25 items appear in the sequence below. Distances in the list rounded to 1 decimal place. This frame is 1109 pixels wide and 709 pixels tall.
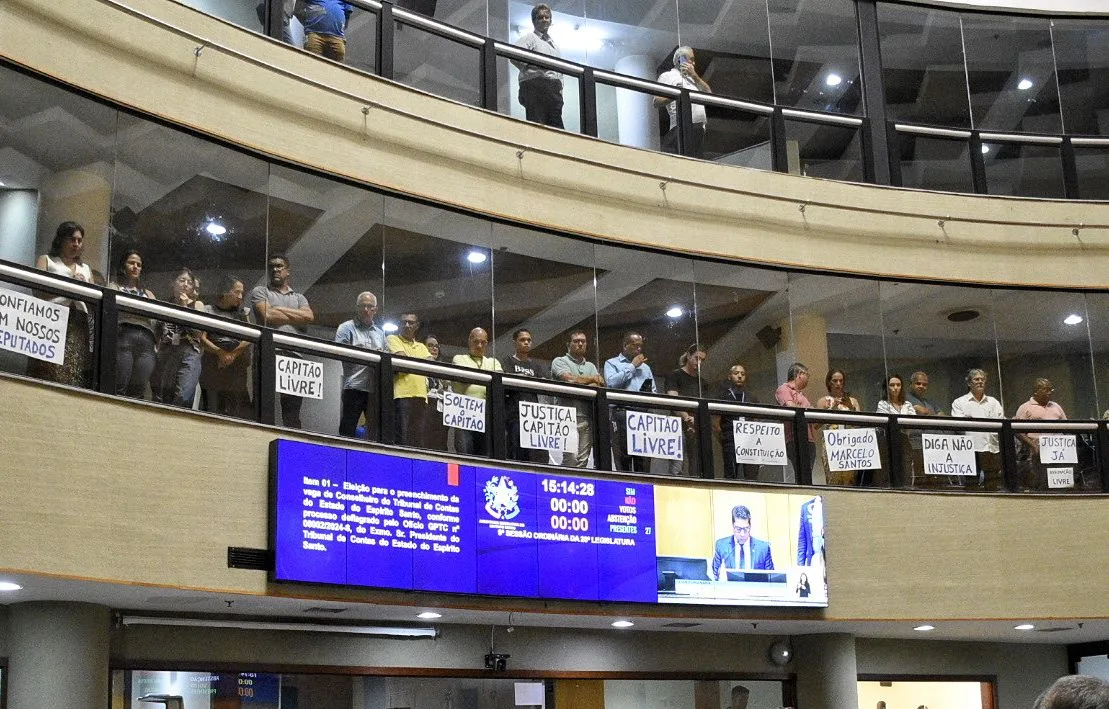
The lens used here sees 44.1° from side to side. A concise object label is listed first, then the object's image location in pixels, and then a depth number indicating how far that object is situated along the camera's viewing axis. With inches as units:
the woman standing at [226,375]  391.2
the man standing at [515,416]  459.8
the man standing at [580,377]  474.6
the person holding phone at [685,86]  565.6
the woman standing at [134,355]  368.2
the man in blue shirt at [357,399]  425.7
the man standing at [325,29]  477.4
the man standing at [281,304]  432.5
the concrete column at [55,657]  372.8
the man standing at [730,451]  505.0
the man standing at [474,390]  449.1
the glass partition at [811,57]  628.1
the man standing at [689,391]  498.0
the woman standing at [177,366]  378.3
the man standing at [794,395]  517.3
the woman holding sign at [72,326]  353.4
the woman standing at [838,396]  555.8
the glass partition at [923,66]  637.3
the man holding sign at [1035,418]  543.2
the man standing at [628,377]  483.2
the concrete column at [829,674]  544.4
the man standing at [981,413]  540.4
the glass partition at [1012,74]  641.0
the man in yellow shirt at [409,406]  435.2
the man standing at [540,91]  534.0
